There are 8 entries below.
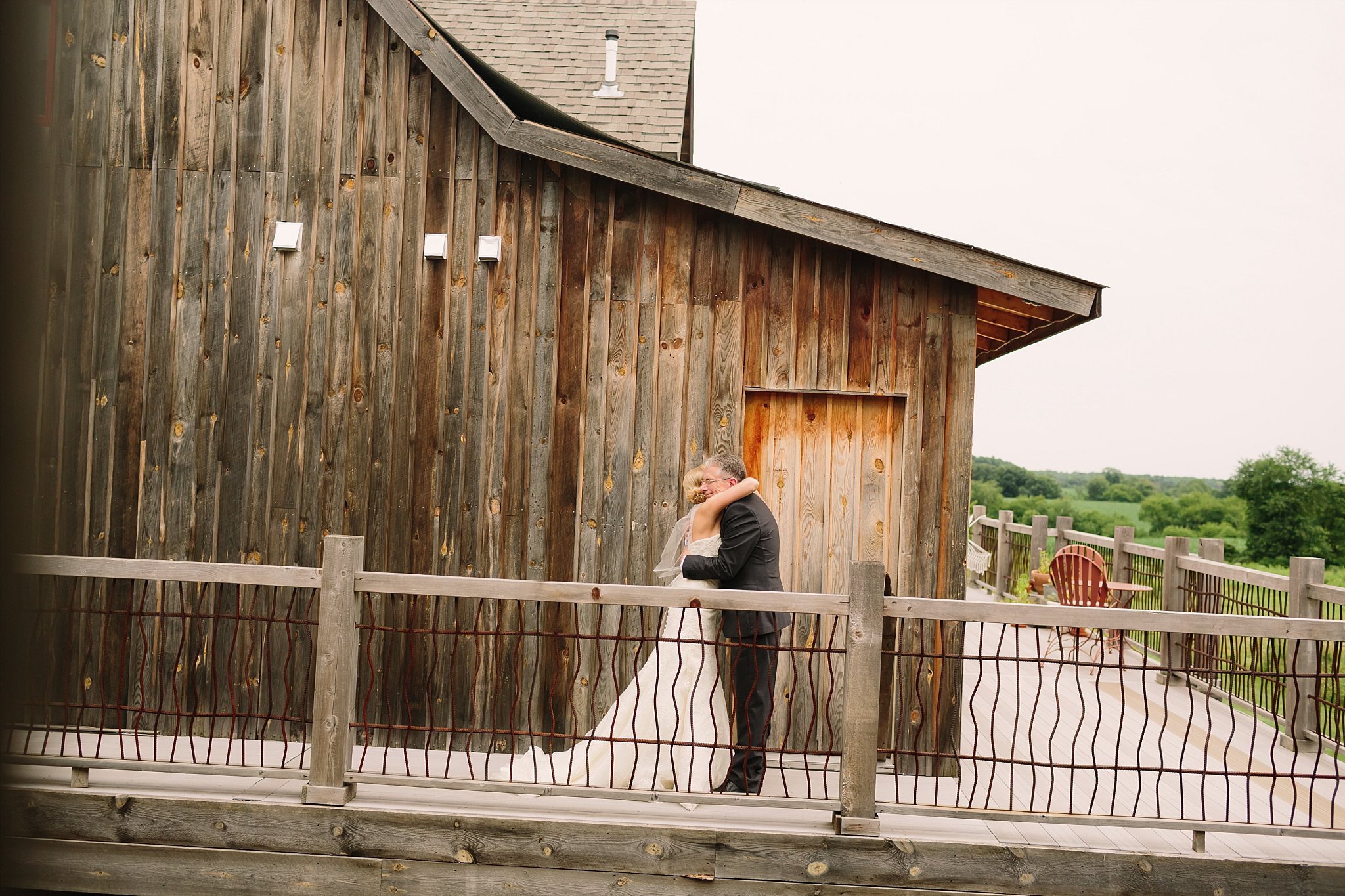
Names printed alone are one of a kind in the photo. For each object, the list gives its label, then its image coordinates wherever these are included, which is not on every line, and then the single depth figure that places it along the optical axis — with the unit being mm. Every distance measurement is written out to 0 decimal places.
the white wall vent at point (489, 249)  5902
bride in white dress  4836
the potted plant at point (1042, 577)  14023
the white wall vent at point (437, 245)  5918
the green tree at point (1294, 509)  38562
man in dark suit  4875
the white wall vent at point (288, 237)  5934
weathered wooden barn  5859
